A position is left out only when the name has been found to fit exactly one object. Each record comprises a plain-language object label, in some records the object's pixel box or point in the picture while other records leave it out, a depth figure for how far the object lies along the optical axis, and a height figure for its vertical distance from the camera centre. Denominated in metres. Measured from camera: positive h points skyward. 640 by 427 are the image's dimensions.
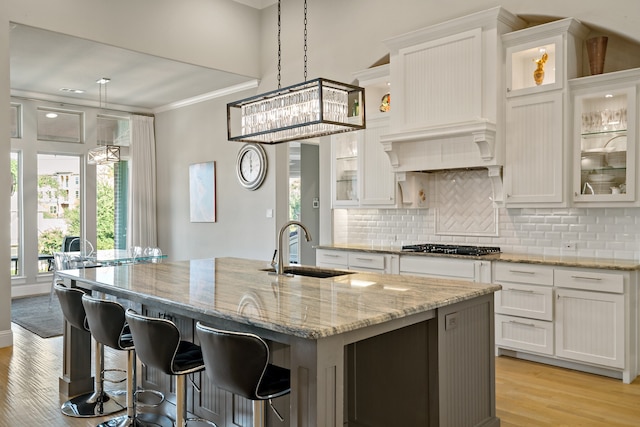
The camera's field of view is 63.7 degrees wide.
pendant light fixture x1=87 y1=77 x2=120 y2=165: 6.93 +0.70
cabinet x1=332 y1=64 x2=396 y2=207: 5.59 +0.53
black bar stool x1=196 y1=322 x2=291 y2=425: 2.05 -0.65
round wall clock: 7.13 +0.56
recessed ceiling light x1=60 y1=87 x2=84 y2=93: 7.64 +1.75
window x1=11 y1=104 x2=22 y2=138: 7.81 +1.30
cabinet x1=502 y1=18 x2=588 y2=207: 4.30 +0.82
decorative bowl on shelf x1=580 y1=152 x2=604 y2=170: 4.19 +0.35
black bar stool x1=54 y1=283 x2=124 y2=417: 3.27 -1.23
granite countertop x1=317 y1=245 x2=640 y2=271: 3.86 -0.47
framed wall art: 8.02 +0.21
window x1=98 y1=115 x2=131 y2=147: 8.79 +1.30
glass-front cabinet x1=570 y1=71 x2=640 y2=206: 4.02 +0.52
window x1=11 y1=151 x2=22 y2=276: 7.88 -0.18
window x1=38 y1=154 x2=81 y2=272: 8.20 +0.06
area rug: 5.64 -1.36
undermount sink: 3.70 -0.49
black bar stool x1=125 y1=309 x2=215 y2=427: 2.41 -0.69
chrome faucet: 3.39 -0.31
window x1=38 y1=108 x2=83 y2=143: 8.12 +1.29
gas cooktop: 4.80 -0.44
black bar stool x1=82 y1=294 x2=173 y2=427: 2.83 -0.76
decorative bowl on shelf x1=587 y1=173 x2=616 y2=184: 4.15 +0.21
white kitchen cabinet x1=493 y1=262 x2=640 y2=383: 3.87 -0.90
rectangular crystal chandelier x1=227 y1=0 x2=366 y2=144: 3.16 +0.60
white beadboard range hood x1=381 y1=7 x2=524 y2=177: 4.55 +1.03
